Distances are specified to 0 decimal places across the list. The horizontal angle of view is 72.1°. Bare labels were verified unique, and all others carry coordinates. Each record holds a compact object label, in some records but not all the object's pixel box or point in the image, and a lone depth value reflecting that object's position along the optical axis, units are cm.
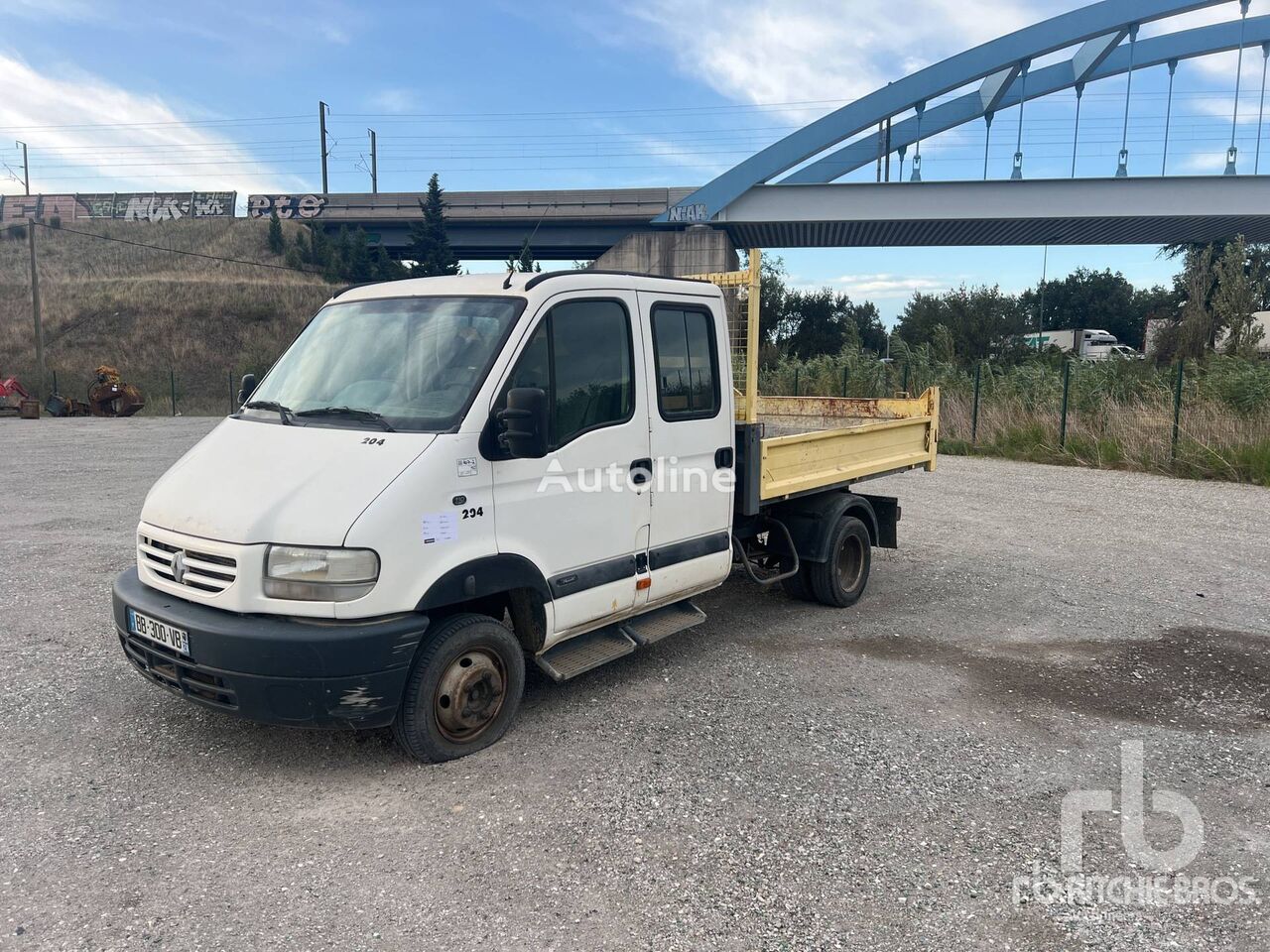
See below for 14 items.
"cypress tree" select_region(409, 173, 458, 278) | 4977
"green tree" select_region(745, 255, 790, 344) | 3412
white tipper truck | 377
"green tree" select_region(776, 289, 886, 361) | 4253
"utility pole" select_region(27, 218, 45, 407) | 3516
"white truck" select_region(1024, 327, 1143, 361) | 5942
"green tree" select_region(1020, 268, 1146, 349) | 7894
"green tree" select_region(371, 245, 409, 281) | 5275
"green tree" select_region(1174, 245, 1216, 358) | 2306
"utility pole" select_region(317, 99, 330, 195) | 6656
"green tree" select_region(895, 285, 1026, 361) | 4119
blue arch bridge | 3125
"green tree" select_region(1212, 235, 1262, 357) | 2031
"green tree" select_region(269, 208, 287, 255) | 6077
